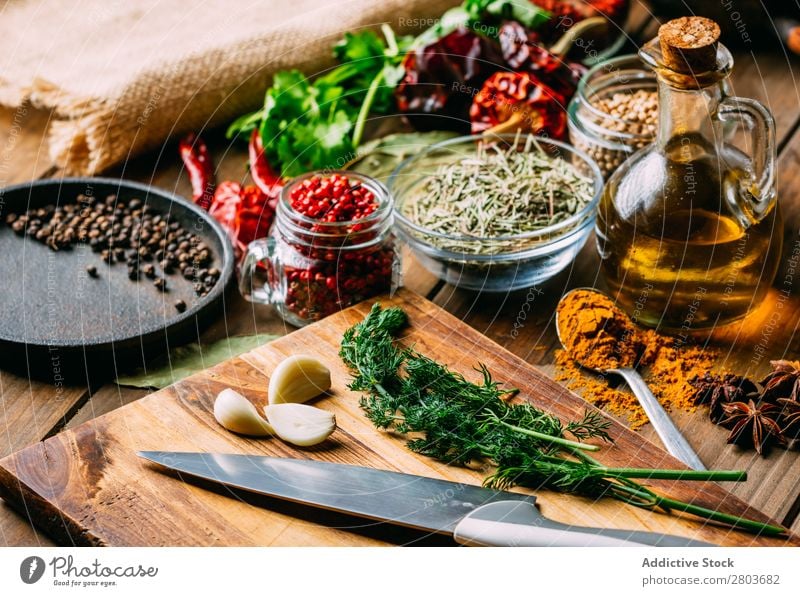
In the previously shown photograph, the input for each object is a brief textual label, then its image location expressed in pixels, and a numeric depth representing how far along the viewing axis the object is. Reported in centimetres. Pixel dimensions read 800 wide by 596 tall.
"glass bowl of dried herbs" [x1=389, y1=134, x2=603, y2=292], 113
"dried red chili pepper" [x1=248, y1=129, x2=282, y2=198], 138
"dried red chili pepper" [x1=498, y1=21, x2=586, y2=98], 147
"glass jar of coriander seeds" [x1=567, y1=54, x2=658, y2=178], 131
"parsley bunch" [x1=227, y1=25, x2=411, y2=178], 138
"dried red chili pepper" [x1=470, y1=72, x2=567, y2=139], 140
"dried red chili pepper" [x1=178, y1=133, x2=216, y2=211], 138
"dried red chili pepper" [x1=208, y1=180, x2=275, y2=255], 128
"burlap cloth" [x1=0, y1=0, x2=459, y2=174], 144
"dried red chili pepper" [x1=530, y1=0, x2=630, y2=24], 165
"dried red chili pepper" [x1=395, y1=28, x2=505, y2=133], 147
